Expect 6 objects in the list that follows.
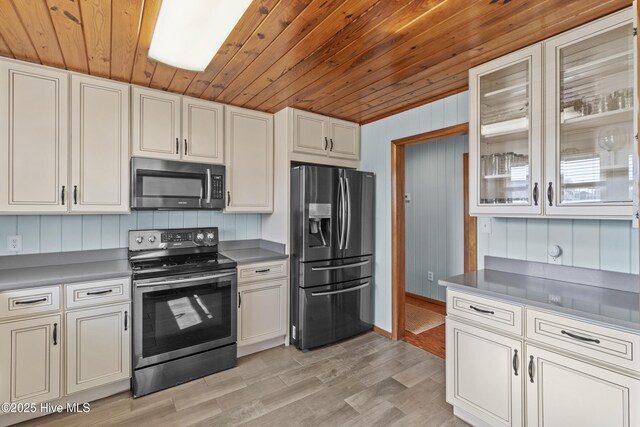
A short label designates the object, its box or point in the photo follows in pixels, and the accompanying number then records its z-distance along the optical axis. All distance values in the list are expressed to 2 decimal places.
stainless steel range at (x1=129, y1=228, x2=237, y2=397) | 2.24
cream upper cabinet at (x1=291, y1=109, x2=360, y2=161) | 3.05
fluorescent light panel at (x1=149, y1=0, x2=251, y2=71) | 1.45
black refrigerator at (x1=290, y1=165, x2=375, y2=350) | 2.90
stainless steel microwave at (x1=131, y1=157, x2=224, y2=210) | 2.46
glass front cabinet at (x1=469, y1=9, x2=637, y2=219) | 1.58
